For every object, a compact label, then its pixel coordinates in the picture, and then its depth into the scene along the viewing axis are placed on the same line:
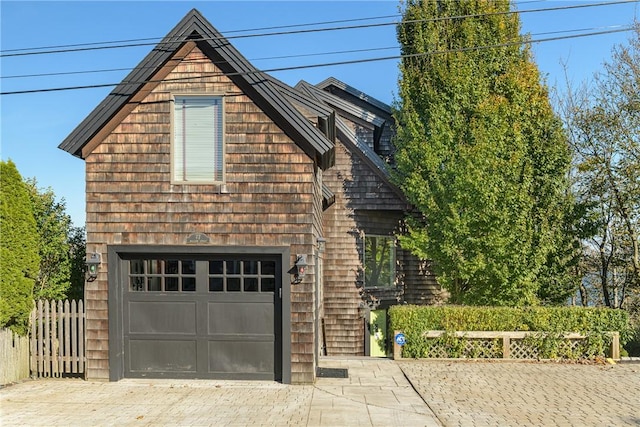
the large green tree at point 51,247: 10.90
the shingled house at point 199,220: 9.36
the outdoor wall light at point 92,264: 9.41
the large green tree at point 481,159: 12.97
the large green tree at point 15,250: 9.41
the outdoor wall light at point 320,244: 11.07
